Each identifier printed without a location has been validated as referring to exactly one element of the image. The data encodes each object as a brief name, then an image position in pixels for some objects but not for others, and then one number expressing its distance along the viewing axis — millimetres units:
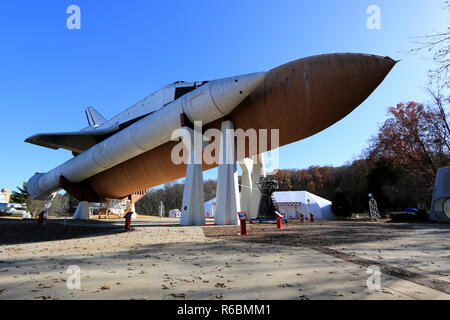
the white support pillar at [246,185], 16436
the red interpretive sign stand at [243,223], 7789
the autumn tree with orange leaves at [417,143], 20414
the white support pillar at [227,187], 10945
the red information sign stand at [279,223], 10008
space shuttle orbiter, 9195
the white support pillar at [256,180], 16141
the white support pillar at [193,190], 11117
